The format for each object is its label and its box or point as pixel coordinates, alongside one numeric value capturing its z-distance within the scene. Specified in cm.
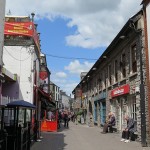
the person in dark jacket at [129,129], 1388
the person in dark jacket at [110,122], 1850
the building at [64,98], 9789
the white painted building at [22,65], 1764
